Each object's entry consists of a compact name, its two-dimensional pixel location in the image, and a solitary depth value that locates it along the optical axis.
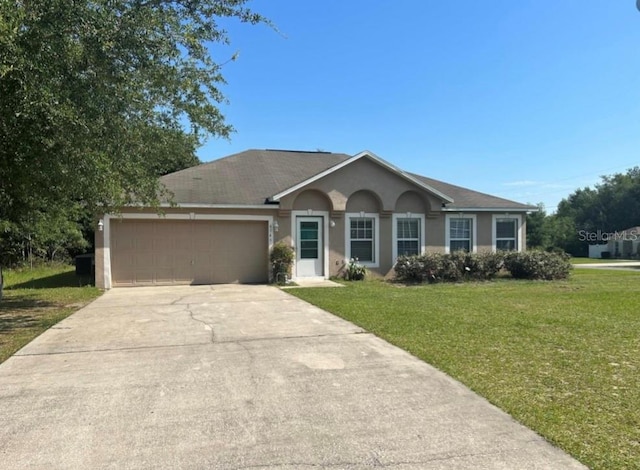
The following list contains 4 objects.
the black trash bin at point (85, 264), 18.94
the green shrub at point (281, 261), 15.34
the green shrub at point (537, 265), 16.98
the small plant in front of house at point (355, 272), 16.33
